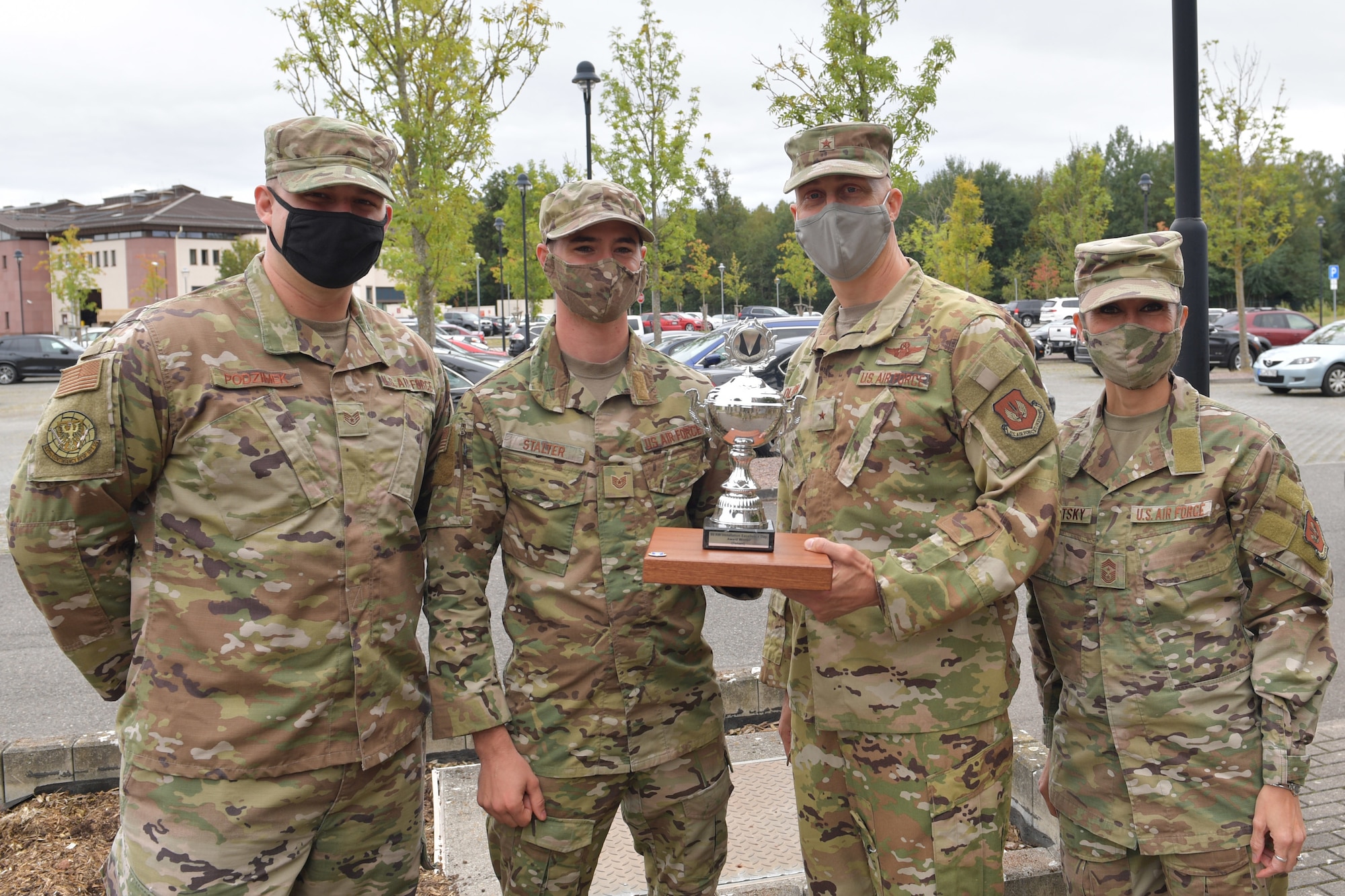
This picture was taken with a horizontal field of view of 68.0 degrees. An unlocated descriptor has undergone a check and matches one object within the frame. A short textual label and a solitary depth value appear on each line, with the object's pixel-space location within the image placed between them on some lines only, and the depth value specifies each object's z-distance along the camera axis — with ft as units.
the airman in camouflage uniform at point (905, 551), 8.21
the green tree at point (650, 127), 83.87
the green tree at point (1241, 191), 87.51
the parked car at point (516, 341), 113.25
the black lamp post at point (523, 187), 106.32
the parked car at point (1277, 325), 93.86
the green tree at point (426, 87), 55.67
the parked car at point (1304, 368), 67.41
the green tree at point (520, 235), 143.02
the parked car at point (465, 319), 191.01
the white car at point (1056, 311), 117.91
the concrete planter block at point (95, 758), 13.41
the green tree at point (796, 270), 155.22
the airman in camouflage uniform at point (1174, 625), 8.23
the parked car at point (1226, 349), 88.85
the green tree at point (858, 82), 58.29
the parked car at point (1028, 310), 147.54
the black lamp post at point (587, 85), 63.00
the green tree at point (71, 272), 173.68
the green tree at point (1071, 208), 152.35
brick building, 249.96
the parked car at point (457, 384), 50.35
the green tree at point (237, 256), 215.78
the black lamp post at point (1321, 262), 175.83
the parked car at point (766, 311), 122.91
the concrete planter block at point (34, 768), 13.26
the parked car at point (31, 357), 107.96
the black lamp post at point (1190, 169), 12.84
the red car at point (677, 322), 151.84
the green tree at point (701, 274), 147.54
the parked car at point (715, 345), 48.65
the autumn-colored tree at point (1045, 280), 175.11
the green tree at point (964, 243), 128.77
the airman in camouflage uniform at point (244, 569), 7.91
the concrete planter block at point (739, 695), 16.25
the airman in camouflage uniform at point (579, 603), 9.05
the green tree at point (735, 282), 189.06
